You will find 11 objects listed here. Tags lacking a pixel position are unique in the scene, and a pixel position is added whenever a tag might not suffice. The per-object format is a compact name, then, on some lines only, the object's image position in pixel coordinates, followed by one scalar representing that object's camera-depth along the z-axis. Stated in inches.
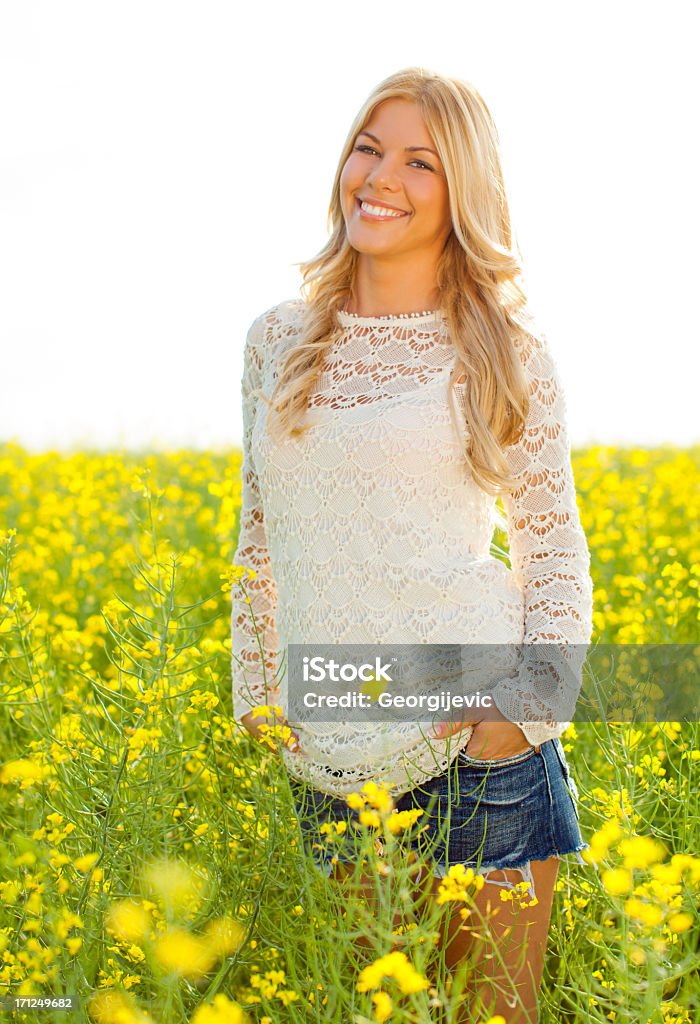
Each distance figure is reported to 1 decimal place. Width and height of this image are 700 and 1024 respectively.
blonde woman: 148.2
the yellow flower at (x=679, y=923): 131.7
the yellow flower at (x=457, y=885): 136.7
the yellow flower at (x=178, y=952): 129.8
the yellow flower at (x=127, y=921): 139.1
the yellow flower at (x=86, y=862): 141.4
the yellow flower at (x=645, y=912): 129.8
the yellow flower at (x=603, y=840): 134.1
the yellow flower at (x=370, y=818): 135.4
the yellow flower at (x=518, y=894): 146.0
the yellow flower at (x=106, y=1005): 141.1
